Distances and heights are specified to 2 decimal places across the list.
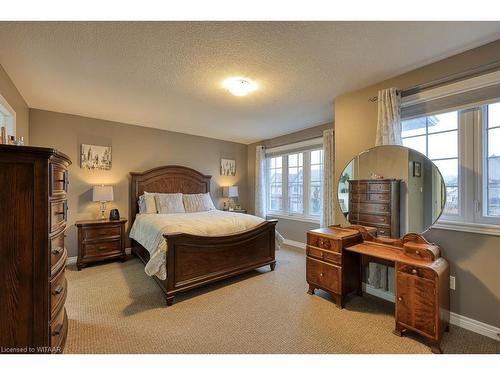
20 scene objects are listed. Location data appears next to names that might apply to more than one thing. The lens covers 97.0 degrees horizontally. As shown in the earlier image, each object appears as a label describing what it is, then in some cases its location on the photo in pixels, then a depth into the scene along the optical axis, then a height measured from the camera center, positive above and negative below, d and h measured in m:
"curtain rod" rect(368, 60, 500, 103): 1.78 +0.97
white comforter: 2.34 -0.51
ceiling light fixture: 2.40 +1.15
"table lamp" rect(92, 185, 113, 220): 3.46 -0.10
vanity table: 1.69 -0.77
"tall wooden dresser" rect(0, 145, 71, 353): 1.22 -0.35
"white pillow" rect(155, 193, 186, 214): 3.88 -0.30
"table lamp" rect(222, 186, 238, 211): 5.21 -0.12
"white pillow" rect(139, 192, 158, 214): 3.83 -0.28
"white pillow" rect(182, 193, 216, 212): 4.23 -0.31
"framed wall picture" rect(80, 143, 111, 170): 3.69 +0.51
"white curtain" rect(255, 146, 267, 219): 5.29 +0.14
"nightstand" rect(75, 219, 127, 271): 3.26 -0.83
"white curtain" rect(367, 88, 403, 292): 2.25 +0.69
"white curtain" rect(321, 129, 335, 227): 3.74 +0.19
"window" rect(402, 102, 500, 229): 1.87 +0.26
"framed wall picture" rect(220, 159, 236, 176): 5.38 +0.49
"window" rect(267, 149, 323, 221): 4.37 +0.07
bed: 2.37 -0.85
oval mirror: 2.06 -0.04
